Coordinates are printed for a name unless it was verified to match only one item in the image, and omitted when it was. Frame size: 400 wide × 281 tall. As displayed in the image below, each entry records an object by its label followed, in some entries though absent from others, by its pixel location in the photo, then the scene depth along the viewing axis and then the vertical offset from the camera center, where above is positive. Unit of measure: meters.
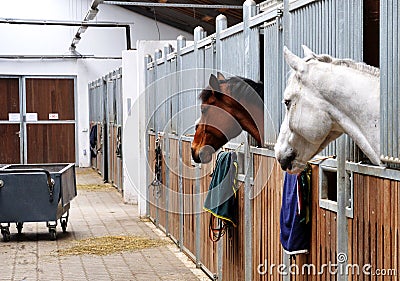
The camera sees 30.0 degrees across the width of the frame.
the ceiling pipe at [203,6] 11.11 +1.79
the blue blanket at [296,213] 3.67 -0.50
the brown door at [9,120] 18.08 -0.09
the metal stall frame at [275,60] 3.20 +0.31
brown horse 4.55 +0.00
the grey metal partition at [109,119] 12.84 -0.08
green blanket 5.11 -0.53
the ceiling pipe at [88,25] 10.44 +1.64
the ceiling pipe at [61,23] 14.80 +1.91
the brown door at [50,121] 18.28 -0.13
